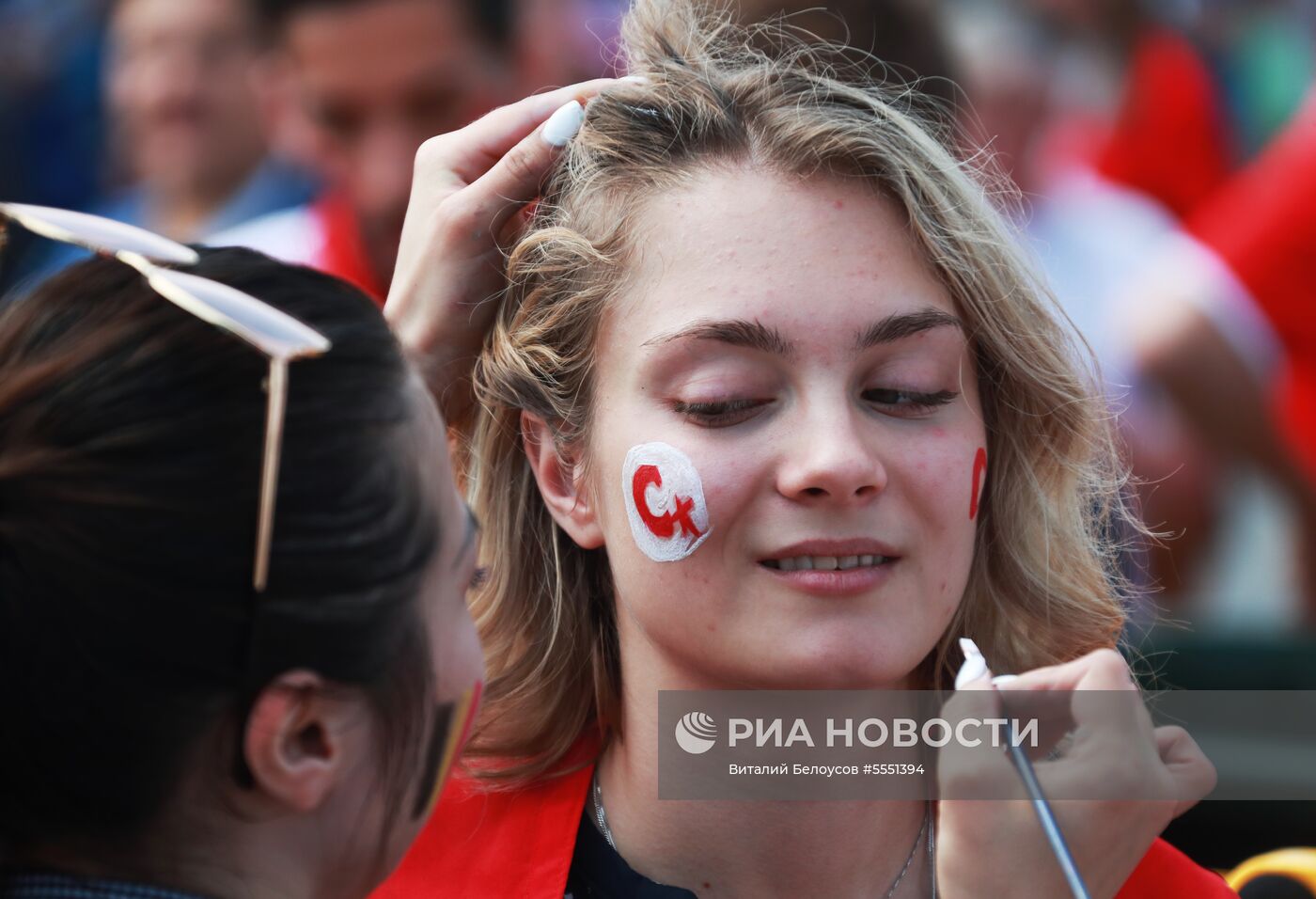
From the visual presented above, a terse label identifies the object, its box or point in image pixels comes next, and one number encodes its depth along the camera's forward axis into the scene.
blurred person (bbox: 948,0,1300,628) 8.41
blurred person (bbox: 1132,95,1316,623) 7.87
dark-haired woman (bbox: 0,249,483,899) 2.49
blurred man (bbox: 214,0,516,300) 7.20
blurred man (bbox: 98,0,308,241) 9.32
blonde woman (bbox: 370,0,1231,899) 3.59
